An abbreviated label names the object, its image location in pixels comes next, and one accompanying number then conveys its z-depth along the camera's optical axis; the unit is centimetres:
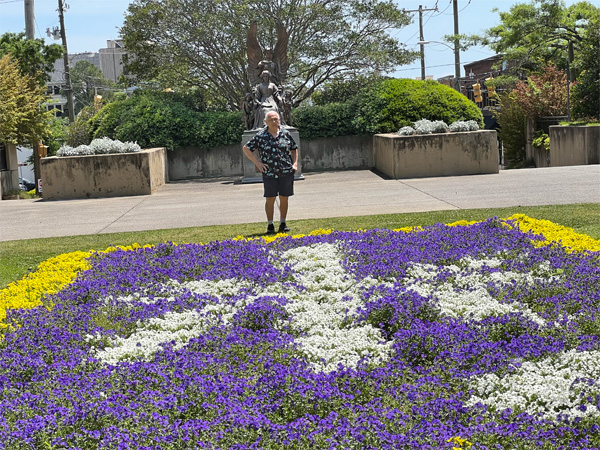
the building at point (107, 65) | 11242
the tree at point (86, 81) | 10411
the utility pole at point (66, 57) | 3816
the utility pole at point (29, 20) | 3109
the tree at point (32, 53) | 3466
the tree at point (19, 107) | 3084
